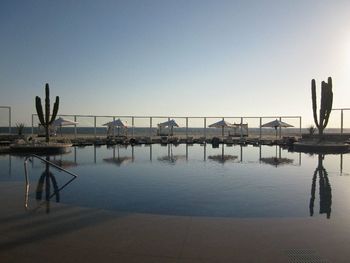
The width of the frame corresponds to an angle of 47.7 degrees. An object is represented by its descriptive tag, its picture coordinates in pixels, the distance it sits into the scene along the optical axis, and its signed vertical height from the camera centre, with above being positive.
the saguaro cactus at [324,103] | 23.17 +1.86
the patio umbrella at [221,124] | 34.16 +0.90
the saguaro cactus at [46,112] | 22.70 +1.31
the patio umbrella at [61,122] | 30.08 +0.95
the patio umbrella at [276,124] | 32.66 +0.87
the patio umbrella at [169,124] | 33.84 +0.90
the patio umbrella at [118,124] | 32.12 +0.87
